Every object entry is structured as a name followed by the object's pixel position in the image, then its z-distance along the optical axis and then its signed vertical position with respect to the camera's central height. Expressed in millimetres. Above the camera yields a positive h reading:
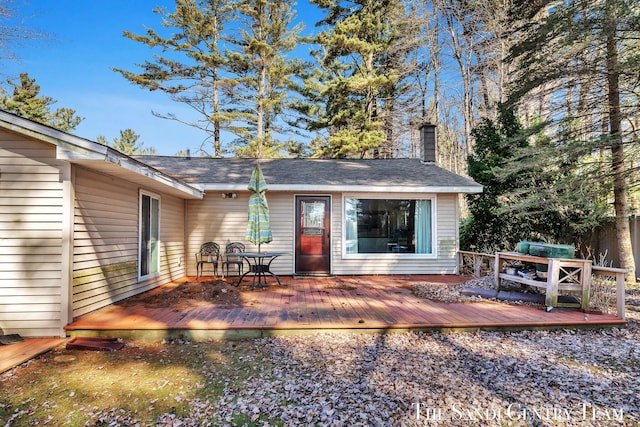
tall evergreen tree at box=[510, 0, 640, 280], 5949 +3067
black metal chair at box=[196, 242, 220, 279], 7004 -641
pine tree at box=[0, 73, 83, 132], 16786 +6678
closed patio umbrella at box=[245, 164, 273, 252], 5762 +204
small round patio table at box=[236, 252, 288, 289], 5602 -816
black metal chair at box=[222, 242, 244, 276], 6961 -647
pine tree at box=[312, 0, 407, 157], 13562 +7070
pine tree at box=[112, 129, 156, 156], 22156 +5823
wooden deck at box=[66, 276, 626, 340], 3666 -1152
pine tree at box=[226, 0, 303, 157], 14516 +7209
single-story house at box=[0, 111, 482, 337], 3559 +143
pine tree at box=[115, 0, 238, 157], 13953 +7231
